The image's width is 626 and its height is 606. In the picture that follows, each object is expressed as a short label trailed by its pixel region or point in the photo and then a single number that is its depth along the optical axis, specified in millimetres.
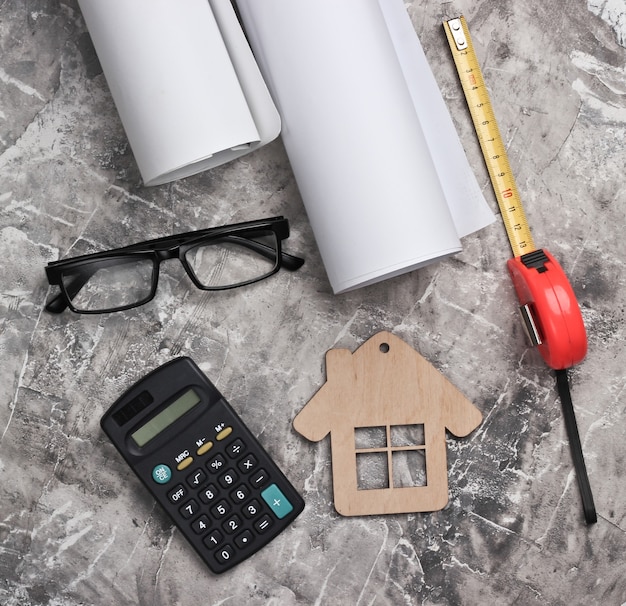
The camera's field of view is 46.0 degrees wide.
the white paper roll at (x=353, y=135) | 646
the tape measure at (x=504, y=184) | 762
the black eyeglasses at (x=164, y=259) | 731
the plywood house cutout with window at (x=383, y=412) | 755
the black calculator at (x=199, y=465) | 728
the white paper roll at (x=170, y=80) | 634
